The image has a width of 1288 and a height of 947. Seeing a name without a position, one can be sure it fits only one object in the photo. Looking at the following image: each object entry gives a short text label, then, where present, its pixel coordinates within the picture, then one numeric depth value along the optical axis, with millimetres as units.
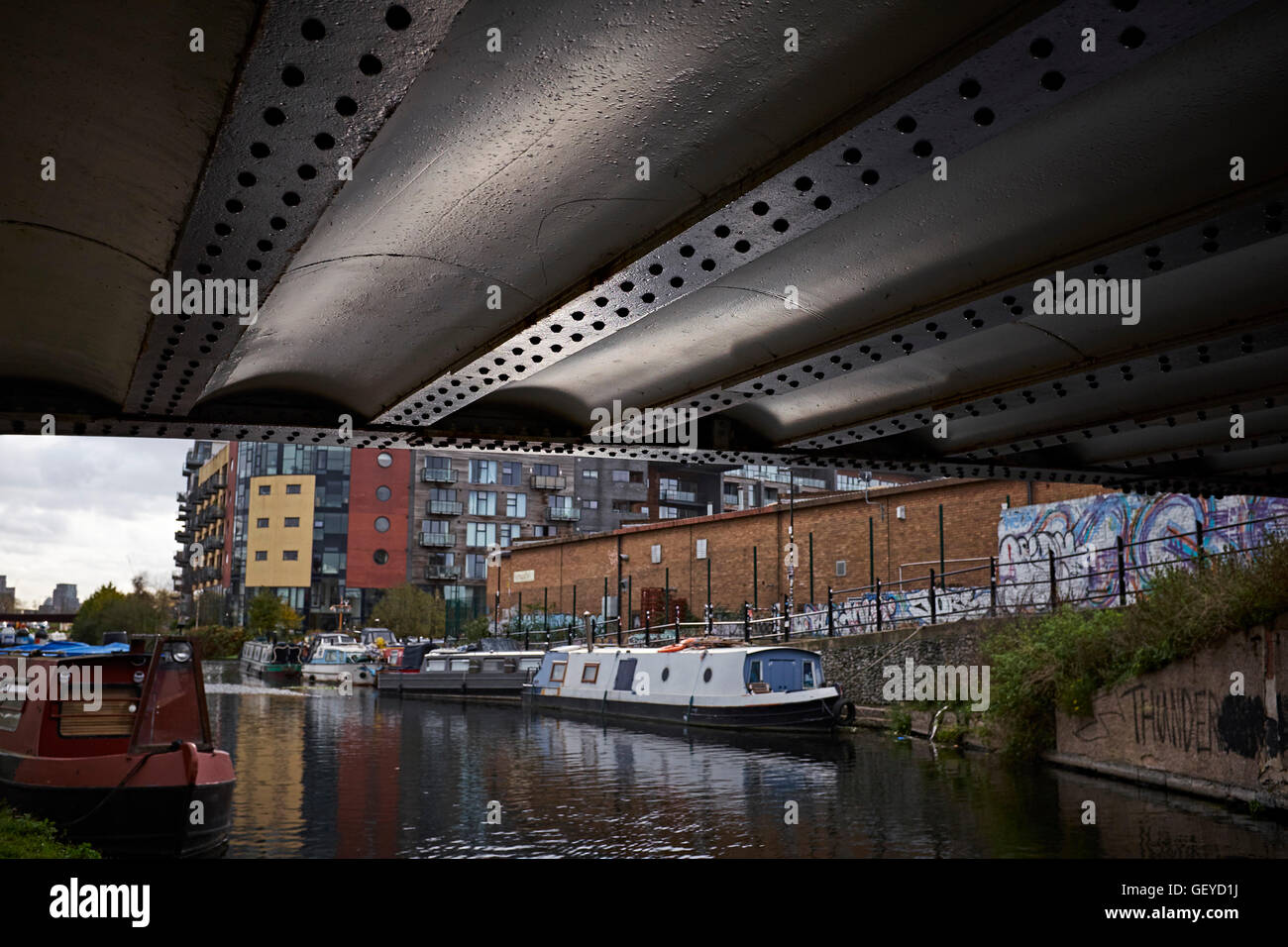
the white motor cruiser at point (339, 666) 45062
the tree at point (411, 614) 66562
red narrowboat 10406
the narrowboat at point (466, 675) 33781
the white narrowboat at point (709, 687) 21531
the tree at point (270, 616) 68250
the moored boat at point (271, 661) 45875
